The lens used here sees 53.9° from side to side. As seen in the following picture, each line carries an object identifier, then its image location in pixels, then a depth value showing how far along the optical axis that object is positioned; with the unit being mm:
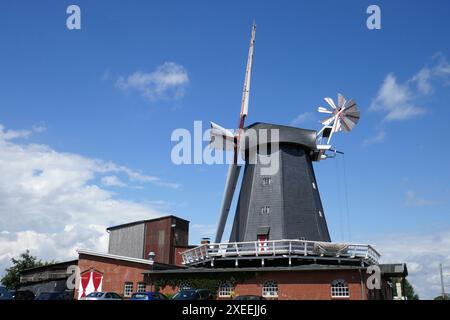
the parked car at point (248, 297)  20825
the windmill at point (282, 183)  32531
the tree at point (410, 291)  112762
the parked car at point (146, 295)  22016
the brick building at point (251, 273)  26547
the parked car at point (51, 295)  22719
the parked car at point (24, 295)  27345
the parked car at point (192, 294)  22703
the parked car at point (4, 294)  24844
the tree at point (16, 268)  53594
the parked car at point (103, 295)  22247
